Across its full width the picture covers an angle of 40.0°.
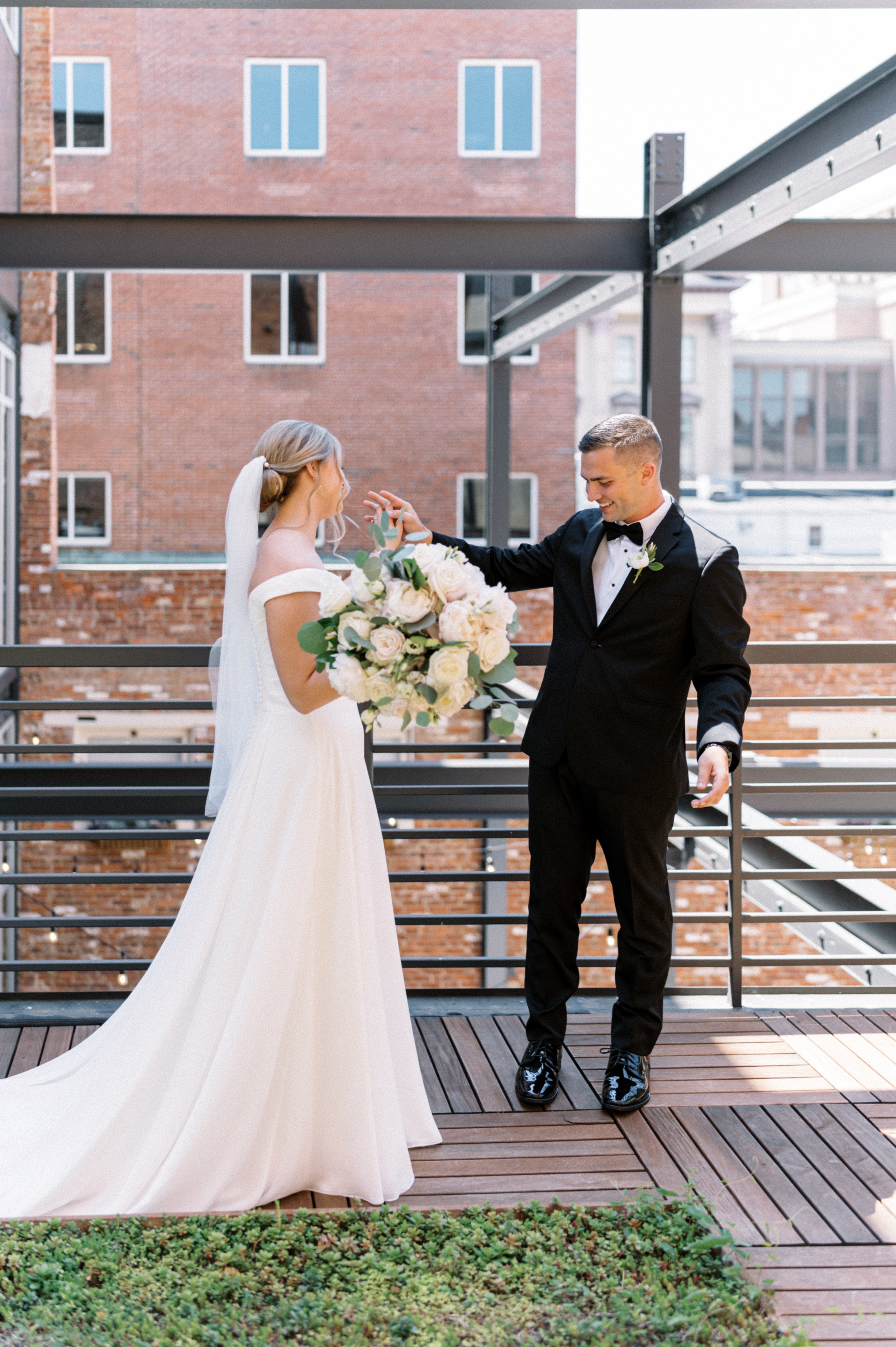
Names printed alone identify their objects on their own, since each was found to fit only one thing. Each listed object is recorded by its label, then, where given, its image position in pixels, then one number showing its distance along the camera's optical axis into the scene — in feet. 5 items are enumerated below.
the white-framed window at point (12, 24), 38.34
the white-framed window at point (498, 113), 54.90
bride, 8.24
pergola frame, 17.63
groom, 9.38
